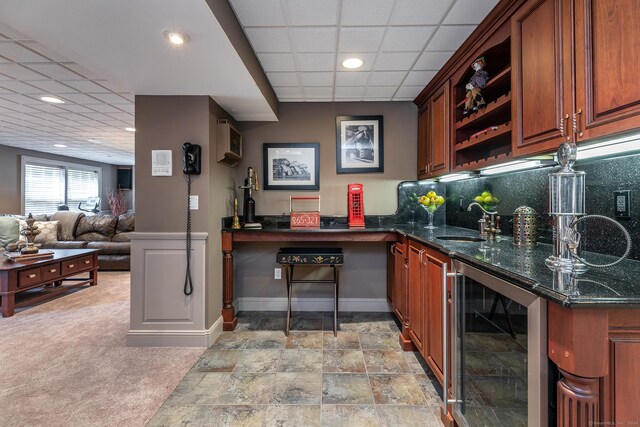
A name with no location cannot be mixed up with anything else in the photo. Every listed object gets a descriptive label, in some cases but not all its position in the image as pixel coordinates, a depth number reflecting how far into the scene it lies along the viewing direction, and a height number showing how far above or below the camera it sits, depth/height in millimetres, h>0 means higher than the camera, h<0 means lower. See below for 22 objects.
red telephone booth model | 3000 +96
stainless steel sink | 2113 -179
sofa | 4977 -326
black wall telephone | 2385 +471
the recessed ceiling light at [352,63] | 2309 +1219
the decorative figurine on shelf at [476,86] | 1976 +889
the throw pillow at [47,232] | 5031 -291
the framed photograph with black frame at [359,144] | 3232 +780
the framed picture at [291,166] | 3250 +541
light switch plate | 2465 +100
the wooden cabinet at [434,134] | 2471 +746
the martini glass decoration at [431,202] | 2818 +117
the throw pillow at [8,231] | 4422 -237
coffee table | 3105 -718
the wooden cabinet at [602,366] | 771 -407
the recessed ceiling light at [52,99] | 3215 +1302
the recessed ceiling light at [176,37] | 1569 +979
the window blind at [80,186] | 7188 +746
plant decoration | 7219 +353
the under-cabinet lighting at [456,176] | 2473 +341
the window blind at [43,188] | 6164 +603
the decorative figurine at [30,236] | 3582 -257
